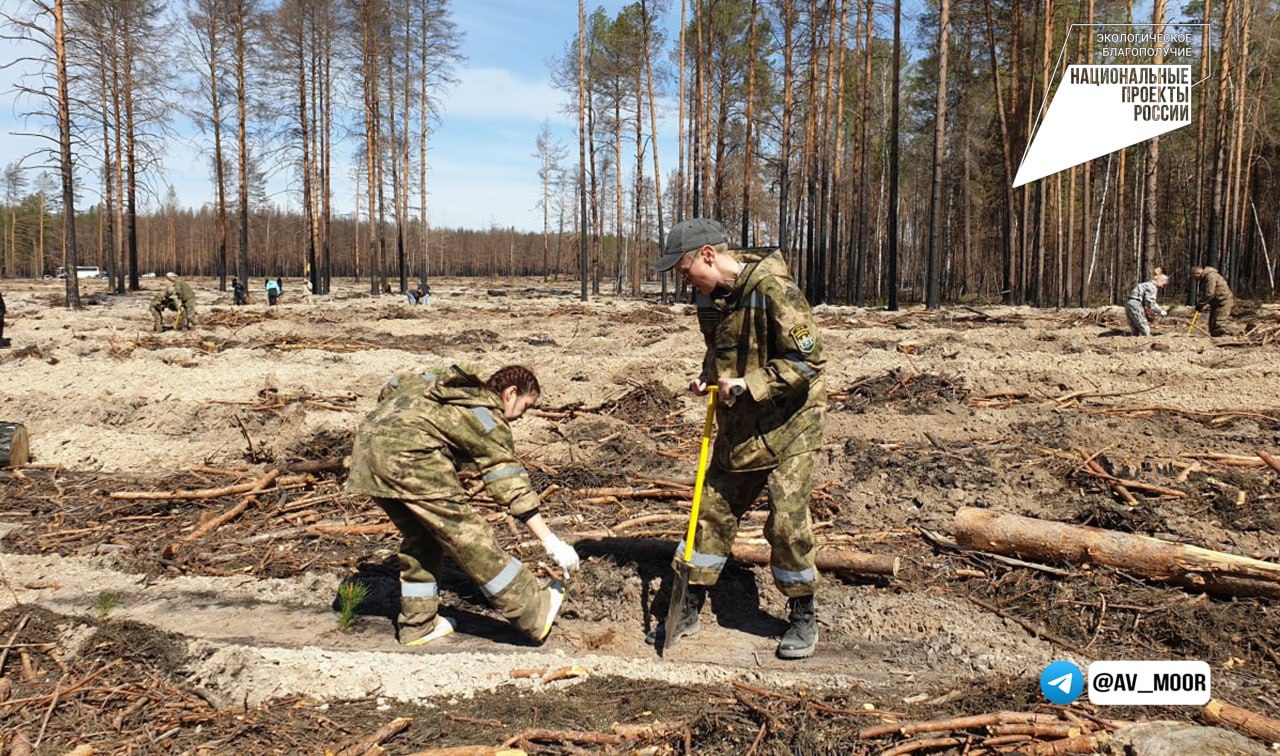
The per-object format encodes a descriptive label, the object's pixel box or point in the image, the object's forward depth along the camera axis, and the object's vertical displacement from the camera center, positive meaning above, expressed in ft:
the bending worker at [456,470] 12.80 -2.56
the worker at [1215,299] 48.55 +0.95
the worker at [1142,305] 49.65 +0.58
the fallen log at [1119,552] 14.08 -4.64
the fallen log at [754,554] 15.61 -5.05
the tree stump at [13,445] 25.54 -4.35
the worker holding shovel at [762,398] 12.64 -1.39
